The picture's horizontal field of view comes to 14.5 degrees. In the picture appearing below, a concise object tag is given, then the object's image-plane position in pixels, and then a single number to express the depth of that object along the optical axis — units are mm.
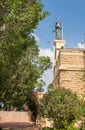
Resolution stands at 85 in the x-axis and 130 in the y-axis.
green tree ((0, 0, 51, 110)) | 15484
